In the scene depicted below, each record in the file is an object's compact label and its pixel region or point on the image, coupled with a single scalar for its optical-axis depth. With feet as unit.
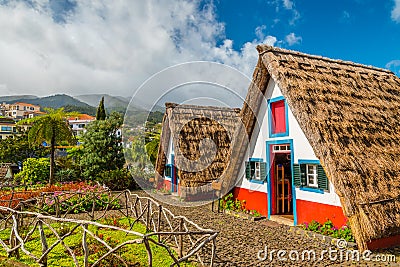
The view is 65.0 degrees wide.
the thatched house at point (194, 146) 48.98
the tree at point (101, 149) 62.23
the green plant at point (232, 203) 36.47
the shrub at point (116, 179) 59.47
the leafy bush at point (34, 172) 62.95
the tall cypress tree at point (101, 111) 98.58
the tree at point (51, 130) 56.49
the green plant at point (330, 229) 23.51
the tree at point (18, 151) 93.25
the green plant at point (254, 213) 33.40
